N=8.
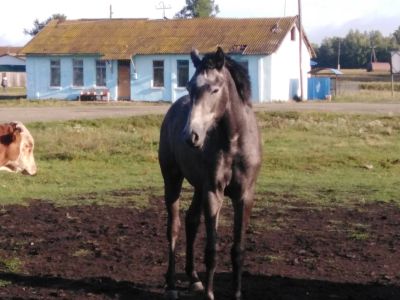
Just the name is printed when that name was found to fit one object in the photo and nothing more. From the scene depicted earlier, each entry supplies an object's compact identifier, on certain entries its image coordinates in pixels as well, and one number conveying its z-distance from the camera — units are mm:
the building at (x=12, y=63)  74488
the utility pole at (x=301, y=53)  51375
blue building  48781
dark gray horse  6949
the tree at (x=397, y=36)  123025
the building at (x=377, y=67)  97750
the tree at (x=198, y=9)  86188
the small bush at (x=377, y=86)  63506
